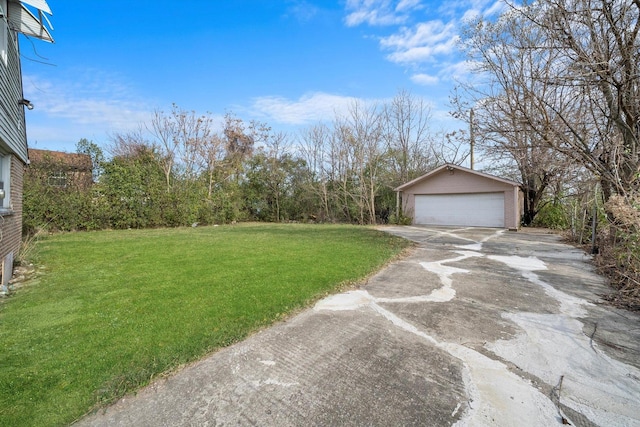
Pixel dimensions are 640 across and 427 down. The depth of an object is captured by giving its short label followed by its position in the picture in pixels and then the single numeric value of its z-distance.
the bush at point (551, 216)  12.78
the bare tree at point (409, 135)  18.47
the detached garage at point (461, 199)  13.20
